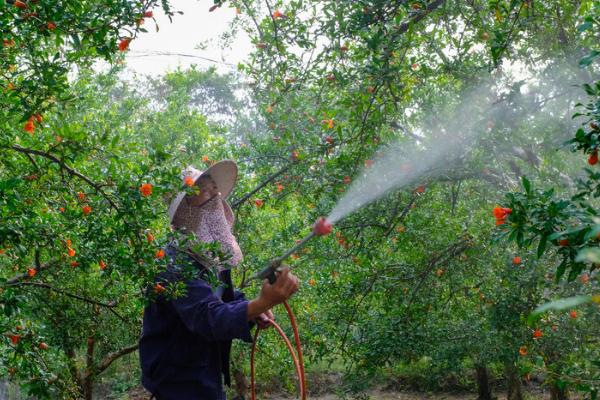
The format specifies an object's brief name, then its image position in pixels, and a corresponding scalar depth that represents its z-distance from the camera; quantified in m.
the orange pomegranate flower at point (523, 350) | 5.10
